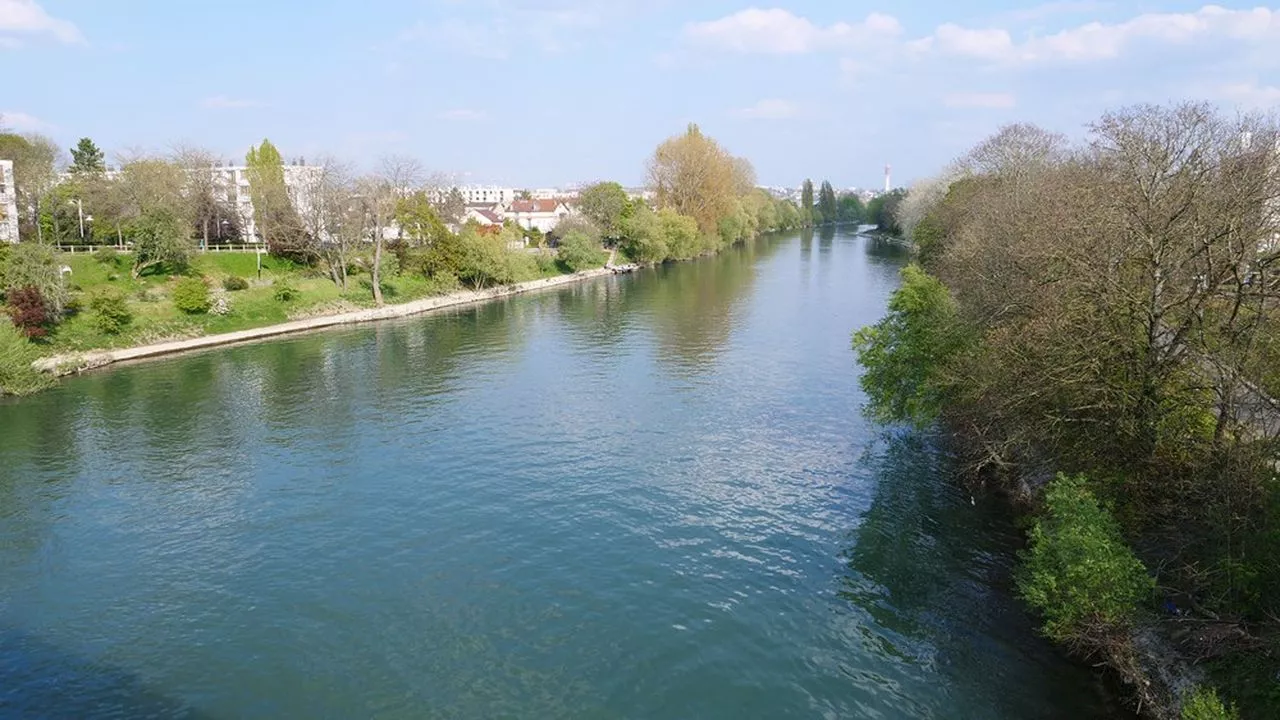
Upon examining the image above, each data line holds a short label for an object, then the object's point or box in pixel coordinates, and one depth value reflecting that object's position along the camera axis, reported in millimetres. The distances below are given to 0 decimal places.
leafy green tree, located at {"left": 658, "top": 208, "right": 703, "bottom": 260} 97688
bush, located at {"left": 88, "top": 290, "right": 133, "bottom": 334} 45062
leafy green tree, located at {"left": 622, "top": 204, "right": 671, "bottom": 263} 94750
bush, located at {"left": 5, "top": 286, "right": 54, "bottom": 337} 41062
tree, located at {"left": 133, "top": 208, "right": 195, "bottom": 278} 53719
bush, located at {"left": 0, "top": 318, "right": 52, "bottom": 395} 35938
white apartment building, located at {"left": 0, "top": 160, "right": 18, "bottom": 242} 55125
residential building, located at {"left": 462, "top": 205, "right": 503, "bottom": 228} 100562
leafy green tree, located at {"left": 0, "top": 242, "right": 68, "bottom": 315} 42531
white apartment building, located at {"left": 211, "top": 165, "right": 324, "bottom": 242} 69375
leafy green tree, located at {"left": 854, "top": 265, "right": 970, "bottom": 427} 25141
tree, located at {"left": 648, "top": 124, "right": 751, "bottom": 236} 109000
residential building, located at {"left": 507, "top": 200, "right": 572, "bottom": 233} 124500
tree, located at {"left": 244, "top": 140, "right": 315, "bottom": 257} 66438
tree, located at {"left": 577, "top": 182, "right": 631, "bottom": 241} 100875
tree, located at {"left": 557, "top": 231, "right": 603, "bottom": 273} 88875
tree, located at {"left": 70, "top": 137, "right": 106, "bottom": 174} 76500
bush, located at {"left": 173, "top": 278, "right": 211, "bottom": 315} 50531
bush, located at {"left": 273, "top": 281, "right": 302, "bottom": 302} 57075
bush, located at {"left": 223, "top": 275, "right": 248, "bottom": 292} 56250
